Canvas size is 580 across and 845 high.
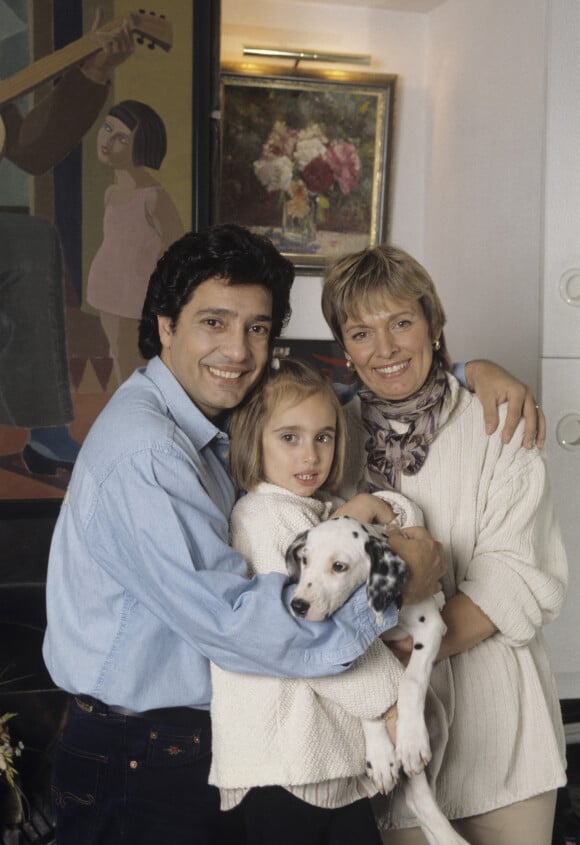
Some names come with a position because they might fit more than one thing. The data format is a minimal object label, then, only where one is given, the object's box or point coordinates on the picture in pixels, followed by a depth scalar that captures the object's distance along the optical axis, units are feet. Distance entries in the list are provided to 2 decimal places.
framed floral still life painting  13.38
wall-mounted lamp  13.15
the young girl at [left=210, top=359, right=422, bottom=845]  6.12
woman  7.09
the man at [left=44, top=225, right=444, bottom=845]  5.76
